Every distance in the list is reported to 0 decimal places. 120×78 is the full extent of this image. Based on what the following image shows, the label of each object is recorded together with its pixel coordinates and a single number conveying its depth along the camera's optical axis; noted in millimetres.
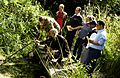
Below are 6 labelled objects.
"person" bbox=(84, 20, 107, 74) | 7848
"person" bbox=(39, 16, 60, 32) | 8328
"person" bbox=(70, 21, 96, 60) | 8899
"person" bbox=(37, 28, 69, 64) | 7918
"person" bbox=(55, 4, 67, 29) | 10016
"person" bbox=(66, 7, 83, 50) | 9312
